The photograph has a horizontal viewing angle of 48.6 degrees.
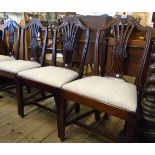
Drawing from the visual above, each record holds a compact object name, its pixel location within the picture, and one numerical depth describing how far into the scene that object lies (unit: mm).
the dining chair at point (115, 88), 975
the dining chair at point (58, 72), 1326
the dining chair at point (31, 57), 1674
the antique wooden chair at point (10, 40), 2055
